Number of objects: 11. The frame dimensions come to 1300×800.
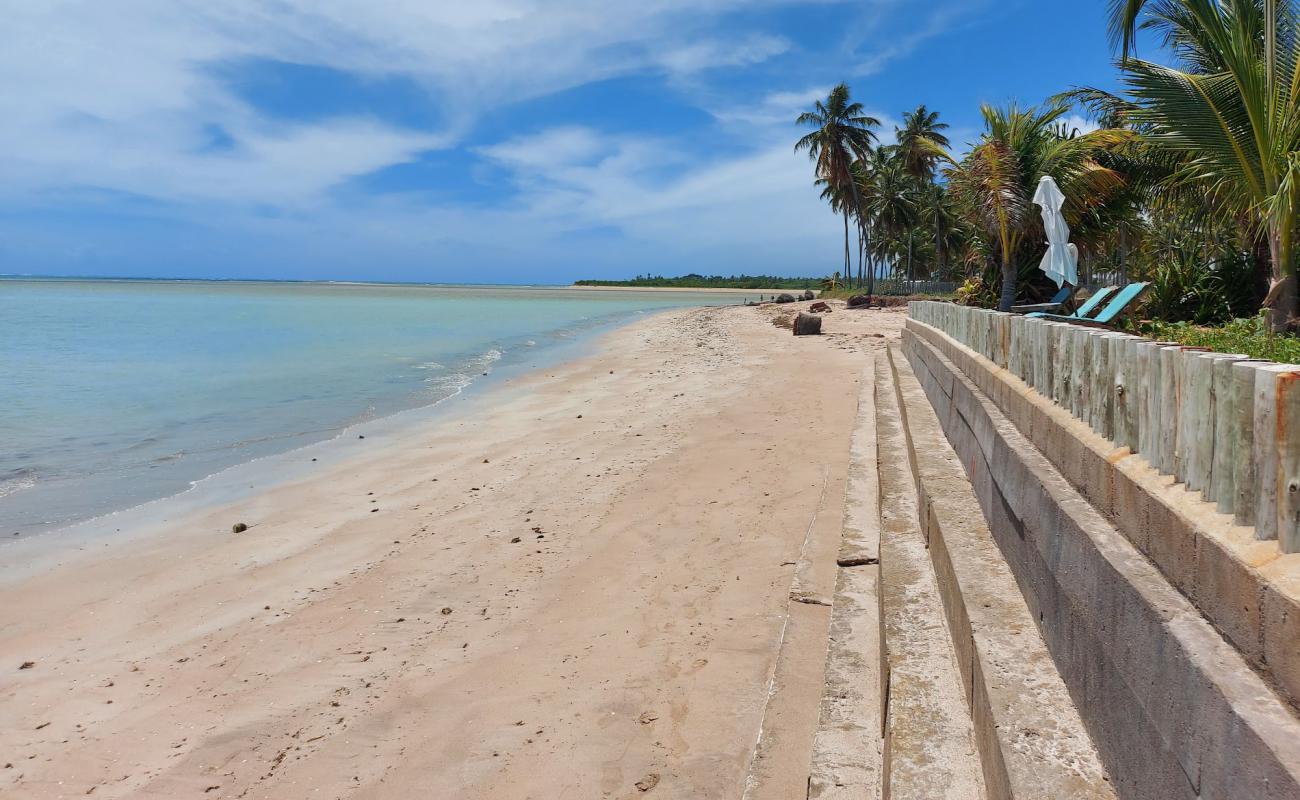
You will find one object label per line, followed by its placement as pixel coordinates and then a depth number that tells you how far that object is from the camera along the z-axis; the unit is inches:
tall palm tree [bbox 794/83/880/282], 1823.3
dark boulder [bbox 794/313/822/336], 845.2
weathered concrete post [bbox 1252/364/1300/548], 61.0
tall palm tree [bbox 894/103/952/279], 1651.1
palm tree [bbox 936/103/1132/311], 594.2
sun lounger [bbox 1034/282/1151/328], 291.0
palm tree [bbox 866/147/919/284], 1904.5
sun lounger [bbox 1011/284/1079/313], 448.8
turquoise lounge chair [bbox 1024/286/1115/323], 338.6
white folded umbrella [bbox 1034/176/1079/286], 427.8
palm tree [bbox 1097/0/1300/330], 302.2
